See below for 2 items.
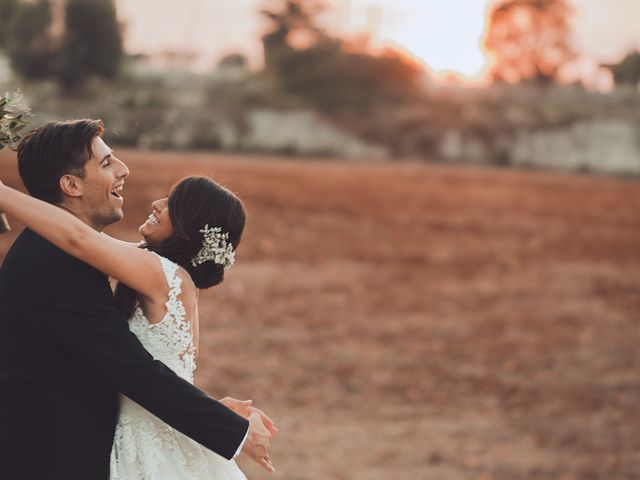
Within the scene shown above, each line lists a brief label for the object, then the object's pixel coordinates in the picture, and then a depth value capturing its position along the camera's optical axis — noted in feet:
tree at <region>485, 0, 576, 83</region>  150.92
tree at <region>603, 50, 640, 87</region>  164.86
